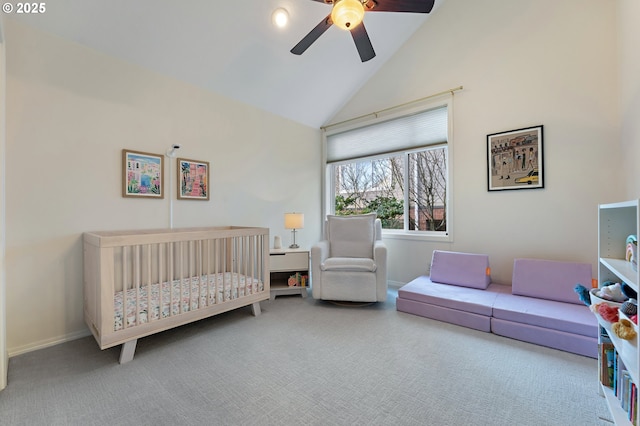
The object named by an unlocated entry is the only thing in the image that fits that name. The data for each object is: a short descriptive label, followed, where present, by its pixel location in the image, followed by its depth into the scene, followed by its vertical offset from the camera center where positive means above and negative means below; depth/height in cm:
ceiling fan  167 +135
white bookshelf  125 -21
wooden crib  180 -65
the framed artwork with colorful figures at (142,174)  249 +39
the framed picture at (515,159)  270 +56
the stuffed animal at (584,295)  155 -49
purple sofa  199 -80
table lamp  347 -10
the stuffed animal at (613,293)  133 -42
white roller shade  340 +111
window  347 +62
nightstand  325 -66
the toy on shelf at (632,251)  130 -20
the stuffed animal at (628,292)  130 -40
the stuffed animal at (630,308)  116 -43
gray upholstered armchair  286 -66
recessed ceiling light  263 +199
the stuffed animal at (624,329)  106 -49
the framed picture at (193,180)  286 +38
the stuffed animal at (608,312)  126 -49
